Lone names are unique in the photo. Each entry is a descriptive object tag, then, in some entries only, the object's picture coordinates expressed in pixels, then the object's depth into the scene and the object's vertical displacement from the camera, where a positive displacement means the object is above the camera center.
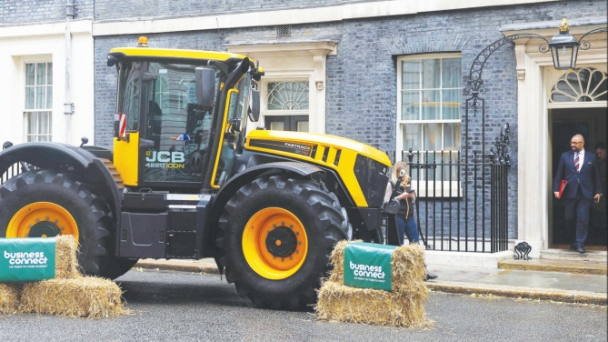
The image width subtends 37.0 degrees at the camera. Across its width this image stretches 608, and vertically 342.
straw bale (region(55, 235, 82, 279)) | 8.87 -0.90
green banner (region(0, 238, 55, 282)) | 8.73 -0.90
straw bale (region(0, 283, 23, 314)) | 8.74 -1.26
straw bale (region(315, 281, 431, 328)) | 8.42 -1.31
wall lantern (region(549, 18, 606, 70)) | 12.30 +1.64
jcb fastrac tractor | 9.28 -0.21
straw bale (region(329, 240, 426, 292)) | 8.41 -0.94
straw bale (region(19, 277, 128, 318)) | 8.62 -1.26
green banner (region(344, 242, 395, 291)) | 8.48 -0.93
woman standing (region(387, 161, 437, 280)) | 11.87 -0.54
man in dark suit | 13.74 -0.23
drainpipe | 17.69 +1.93
